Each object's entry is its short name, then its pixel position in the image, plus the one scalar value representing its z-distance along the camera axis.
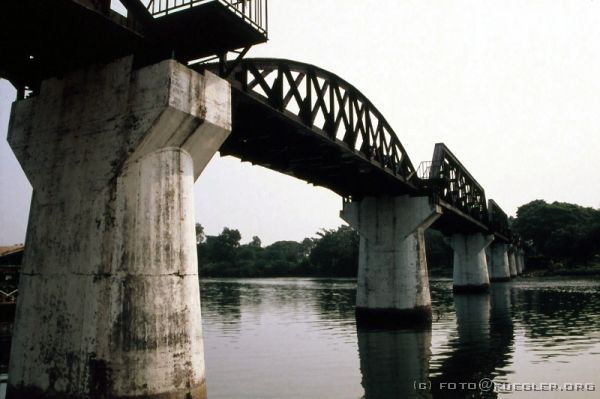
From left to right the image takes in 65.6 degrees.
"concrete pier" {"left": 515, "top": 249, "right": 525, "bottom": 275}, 112.20
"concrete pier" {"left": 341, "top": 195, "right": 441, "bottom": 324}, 29.00
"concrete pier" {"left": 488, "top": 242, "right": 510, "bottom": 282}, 86.69
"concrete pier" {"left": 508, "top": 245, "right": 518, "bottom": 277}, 100.30
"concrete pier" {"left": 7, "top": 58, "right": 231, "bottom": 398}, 9.11
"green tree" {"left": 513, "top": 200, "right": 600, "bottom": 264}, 100.81
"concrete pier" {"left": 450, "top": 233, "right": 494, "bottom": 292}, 56.97
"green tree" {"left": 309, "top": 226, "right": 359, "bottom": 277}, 132.62
